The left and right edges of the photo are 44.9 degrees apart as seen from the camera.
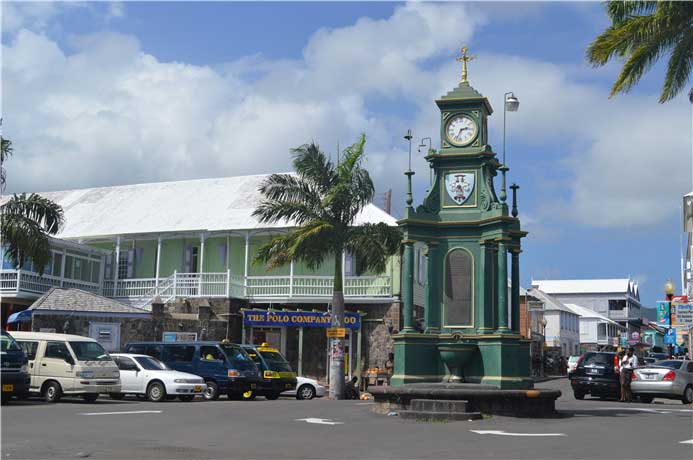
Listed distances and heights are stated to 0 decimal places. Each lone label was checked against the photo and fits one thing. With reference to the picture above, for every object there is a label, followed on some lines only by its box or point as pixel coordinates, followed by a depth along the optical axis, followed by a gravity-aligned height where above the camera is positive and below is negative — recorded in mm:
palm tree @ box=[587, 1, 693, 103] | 18078 +6772
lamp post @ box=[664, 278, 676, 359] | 34844 +2537
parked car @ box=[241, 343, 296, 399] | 25219 -989
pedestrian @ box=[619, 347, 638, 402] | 24875 -707
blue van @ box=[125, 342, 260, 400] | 24609 -690
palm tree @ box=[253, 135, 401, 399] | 27250 +4121
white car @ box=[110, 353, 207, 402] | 22578 -1143
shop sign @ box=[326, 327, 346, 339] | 27344 +305
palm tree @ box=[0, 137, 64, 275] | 25922 +3403
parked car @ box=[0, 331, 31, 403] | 18719 -844
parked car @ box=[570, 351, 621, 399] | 25828 -863
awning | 29094 +598
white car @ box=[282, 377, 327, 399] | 26547 -1503
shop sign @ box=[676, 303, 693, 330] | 34031 +1584
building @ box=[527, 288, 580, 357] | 72625 +2016
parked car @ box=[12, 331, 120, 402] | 20719 -805
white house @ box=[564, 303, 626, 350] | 89750 +2030
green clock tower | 18406 +1824
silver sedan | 24156 -891
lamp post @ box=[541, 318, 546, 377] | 49938 -203
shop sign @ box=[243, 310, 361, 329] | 33062 +888
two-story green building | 34125 +3049
